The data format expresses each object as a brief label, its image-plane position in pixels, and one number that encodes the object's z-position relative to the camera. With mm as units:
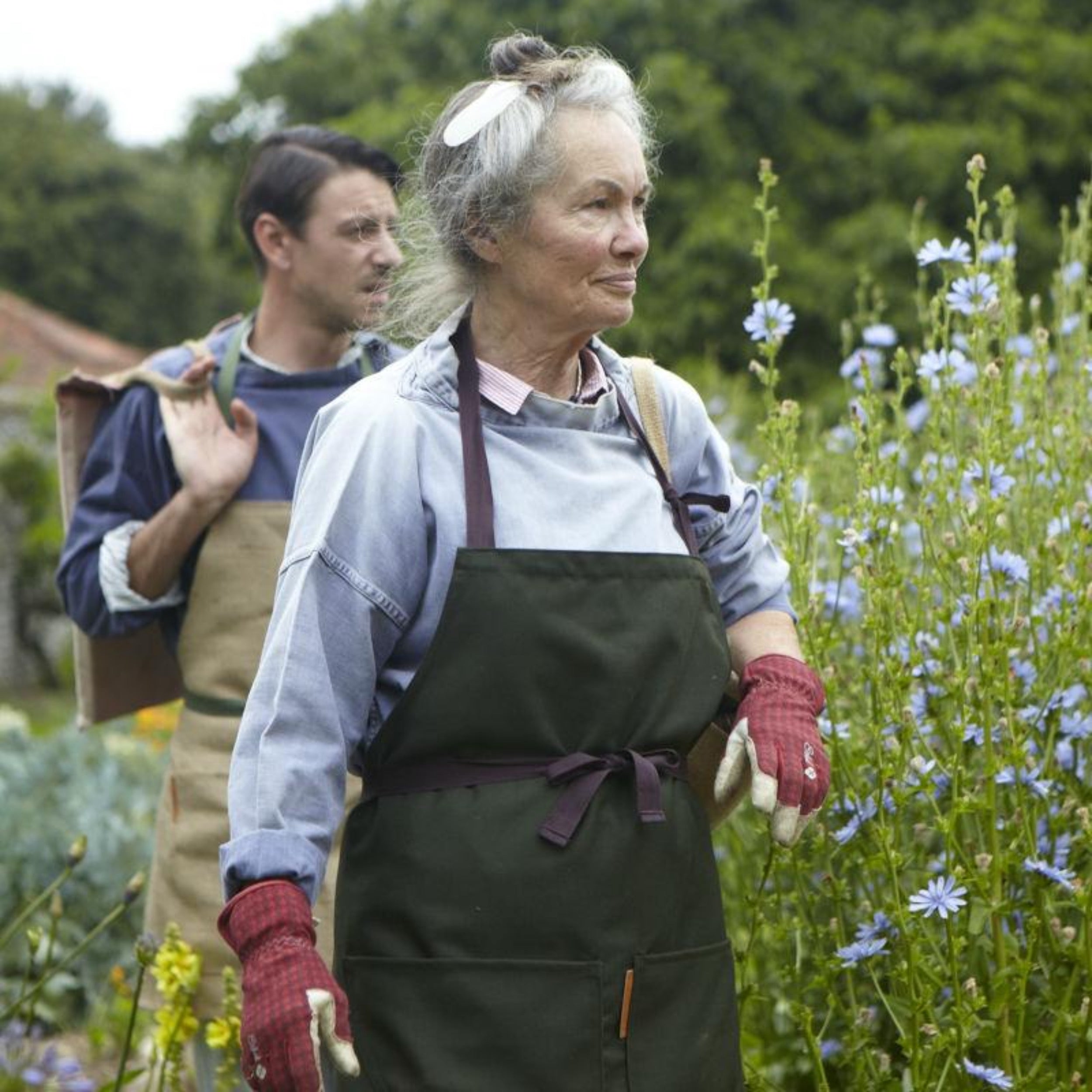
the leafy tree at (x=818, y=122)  14227
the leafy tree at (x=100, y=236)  36750
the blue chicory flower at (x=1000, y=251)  3184
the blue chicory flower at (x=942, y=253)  2752
